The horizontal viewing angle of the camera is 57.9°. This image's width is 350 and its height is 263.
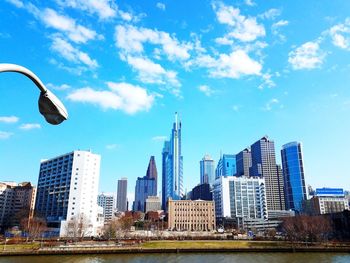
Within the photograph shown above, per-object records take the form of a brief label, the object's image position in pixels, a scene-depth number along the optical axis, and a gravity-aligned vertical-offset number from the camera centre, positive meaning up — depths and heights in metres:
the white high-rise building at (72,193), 125.88 +13.34
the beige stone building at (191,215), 186.00 +5.69
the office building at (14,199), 169.36 +14.35
